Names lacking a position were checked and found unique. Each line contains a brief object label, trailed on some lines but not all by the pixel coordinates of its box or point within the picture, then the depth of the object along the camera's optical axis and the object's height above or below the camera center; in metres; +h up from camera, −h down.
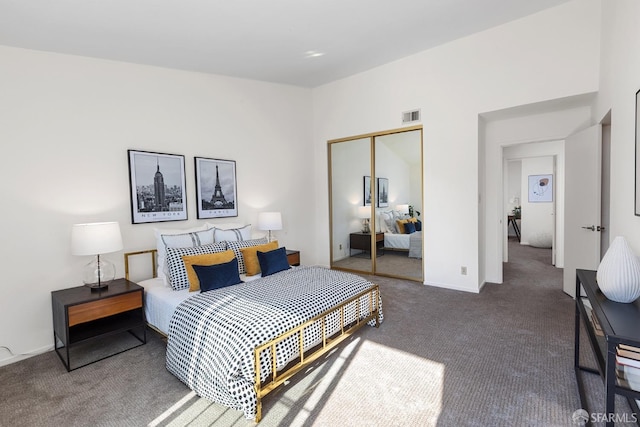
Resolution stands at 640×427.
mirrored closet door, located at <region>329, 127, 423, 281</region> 4.87 -0.05
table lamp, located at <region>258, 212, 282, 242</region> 4.54 -0.28
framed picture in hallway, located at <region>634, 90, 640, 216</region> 2.02 +0.27
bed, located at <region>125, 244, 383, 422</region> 1.98 -0.94
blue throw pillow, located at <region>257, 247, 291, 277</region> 3.48 -0.68
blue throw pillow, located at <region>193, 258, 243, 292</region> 2.96 -0.70
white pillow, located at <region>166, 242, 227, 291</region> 3.08 -0.62
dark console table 1.29 -0.62
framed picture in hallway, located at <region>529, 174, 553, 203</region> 7.78 +0.19
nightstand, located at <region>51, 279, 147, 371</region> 2.64 -0.98
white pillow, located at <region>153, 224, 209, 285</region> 3.31 -0.49
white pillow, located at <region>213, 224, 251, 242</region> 3.82 -0.39
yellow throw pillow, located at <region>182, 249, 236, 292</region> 3.05 -0.58
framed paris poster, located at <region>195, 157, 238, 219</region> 4.14 +0.21
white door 3.49 -0.10
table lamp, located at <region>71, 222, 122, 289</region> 2.85 -0.37
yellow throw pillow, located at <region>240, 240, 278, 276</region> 3.55 -0.66
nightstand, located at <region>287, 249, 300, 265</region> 4.49 -0.81
